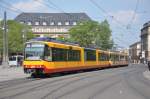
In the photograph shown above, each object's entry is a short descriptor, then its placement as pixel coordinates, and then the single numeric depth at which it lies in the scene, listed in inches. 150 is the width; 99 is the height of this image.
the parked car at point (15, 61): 2122.8
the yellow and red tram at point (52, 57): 845.6
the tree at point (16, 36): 2706.4
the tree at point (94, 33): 3025.5
